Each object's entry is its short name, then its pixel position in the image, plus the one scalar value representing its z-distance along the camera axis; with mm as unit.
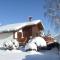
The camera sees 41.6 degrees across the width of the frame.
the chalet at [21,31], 11060
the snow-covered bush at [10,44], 9312
